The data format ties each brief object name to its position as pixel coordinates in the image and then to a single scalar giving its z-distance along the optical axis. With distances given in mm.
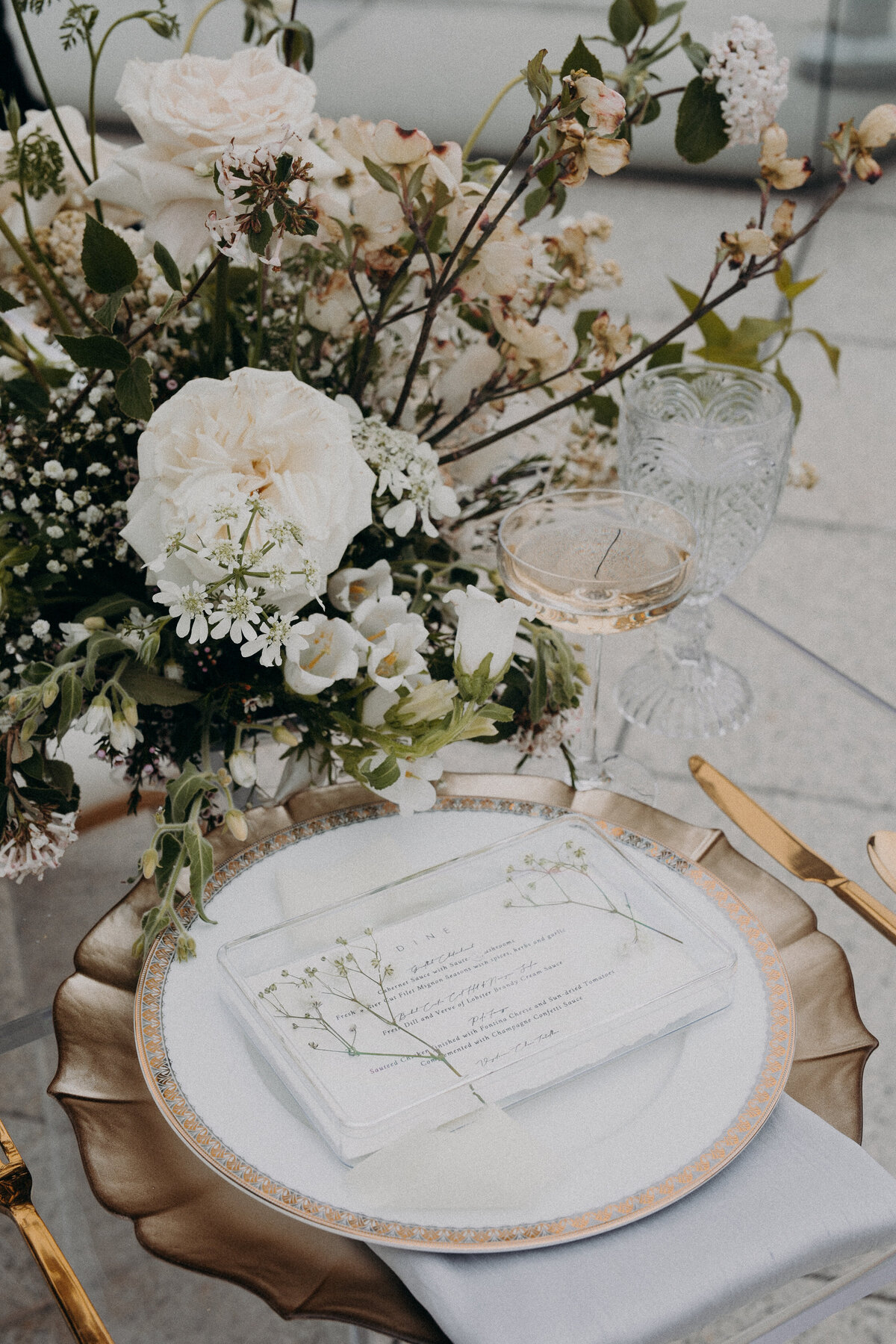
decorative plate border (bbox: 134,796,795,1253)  412
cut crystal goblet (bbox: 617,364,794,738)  815
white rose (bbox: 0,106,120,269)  782
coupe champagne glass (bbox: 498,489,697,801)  660
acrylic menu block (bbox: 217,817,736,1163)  459
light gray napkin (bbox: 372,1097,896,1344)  400
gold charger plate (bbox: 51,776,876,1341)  421
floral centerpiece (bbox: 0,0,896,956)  562
